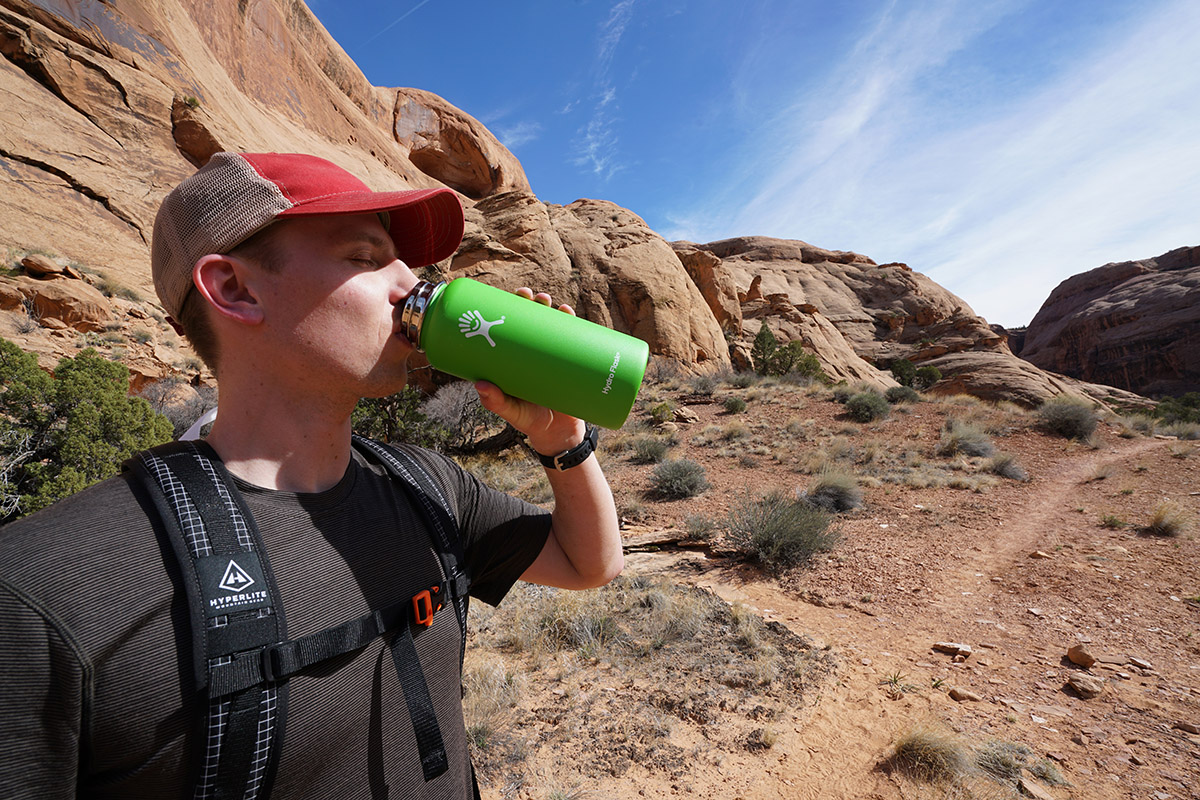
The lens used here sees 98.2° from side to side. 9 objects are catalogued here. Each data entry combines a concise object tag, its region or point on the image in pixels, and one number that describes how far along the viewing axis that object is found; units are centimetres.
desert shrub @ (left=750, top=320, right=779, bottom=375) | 2306
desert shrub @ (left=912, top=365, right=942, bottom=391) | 2830
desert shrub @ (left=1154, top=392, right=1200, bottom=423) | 1859
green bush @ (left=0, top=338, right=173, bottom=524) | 425
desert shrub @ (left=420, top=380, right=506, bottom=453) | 1217
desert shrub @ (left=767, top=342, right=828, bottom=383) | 2267
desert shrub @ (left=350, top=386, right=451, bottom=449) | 1016
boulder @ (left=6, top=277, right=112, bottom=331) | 923
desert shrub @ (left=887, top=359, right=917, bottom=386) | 2934
